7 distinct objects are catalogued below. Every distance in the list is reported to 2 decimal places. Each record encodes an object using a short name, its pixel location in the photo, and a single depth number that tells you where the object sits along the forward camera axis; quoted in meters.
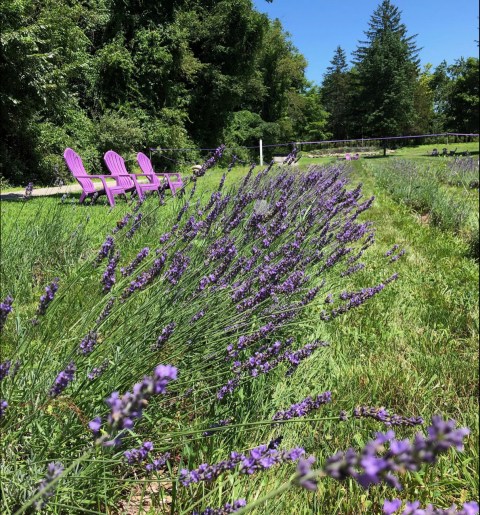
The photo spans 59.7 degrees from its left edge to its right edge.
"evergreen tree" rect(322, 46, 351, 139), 46.68
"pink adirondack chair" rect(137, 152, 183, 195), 7.34
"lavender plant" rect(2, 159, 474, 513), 0.96
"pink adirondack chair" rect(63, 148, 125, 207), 5.45
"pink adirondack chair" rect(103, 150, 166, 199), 6.31
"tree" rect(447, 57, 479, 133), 36.22
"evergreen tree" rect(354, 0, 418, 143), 34.88
